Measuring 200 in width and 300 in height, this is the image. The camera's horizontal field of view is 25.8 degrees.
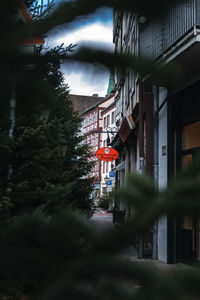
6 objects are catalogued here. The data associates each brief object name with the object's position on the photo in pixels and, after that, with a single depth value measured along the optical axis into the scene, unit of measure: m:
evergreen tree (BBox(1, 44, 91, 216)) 5.34
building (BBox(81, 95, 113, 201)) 49.47
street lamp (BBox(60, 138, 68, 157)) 8.97
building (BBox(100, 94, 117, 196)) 43.25
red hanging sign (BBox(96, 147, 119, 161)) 21.30
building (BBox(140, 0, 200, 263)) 6.74
